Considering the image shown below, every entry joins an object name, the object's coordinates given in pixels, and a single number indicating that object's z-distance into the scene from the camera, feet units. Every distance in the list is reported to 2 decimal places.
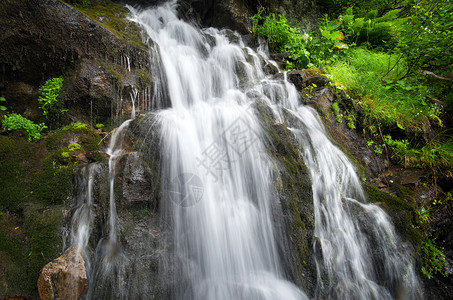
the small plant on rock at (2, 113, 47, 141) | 10.79
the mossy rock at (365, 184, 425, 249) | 11.15
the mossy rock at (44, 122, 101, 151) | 10.80
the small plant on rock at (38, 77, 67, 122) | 12.25
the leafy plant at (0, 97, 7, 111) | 11.69
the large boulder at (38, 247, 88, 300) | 7.39
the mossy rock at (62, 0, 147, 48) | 16.52
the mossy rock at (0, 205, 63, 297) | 7.73
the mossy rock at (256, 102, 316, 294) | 9.63
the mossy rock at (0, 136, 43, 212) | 8.95
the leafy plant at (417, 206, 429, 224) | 12.00
